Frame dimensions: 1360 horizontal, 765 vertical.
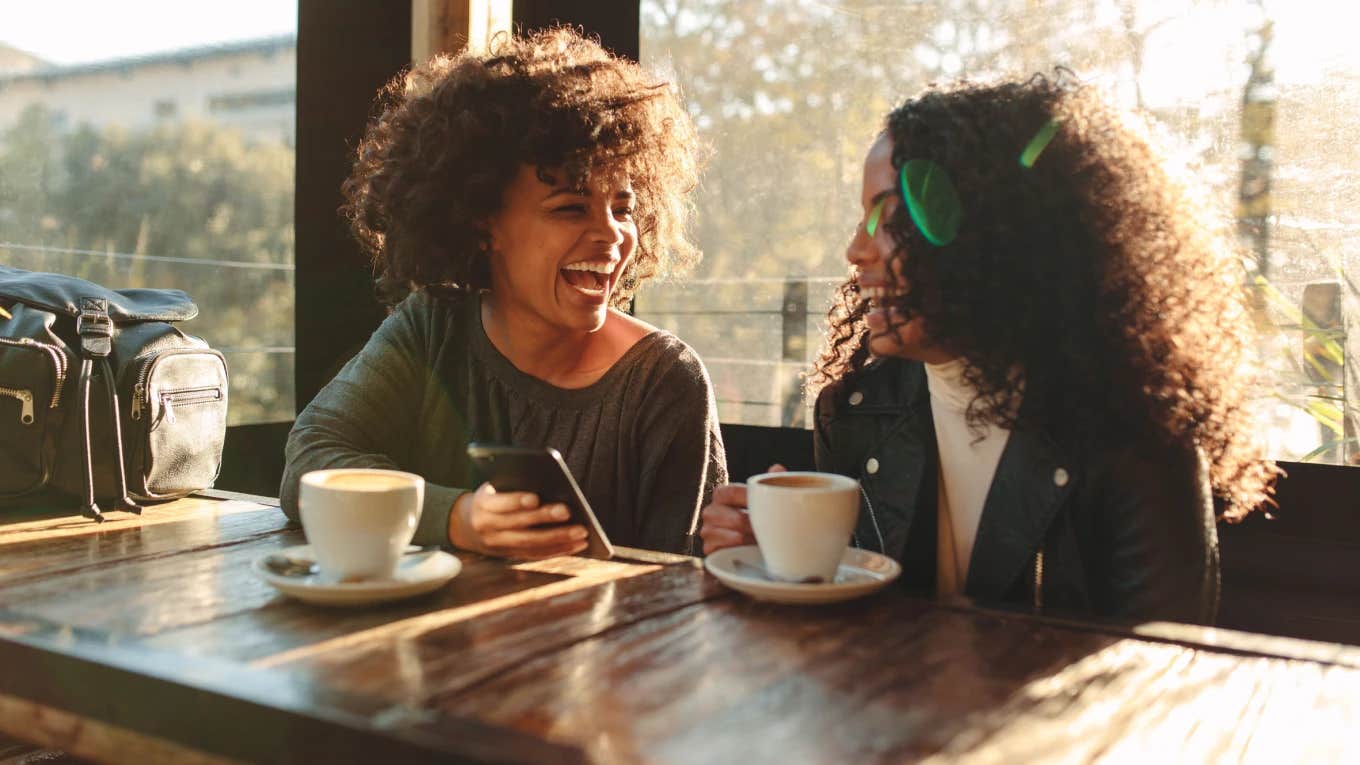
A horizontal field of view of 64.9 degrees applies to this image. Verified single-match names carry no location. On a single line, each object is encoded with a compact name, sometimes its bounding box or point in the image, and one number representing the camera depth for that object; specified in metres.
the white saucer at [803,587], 0.98
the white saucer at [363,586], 0.97
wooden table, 0.67
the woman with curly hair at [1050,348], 1.20
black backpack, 1.49
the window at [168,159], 2.55
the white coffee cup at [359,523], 0.98
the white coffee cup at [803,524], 0.99
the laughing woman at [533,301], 1.68
